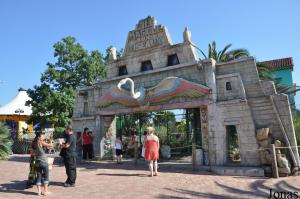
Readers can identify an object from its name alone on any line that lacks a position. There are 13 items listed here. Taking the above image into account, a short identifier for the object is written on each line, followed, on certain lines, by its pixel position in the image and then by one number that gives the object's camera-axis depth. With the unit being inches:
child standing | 411.7
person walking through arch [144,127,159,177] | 294.7
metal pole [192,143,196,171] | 339.5
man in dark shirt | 250.7
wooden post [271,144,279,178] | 293.1
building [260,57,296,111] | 783.6
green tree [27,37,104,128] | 704.1
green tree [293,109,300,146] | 398.0
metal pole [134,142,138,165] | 396.2
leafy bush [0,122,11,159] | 439.9
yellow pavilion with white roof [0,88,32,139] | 927.2
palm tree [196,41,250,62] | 613.9
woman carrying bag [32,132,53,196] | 220.6
